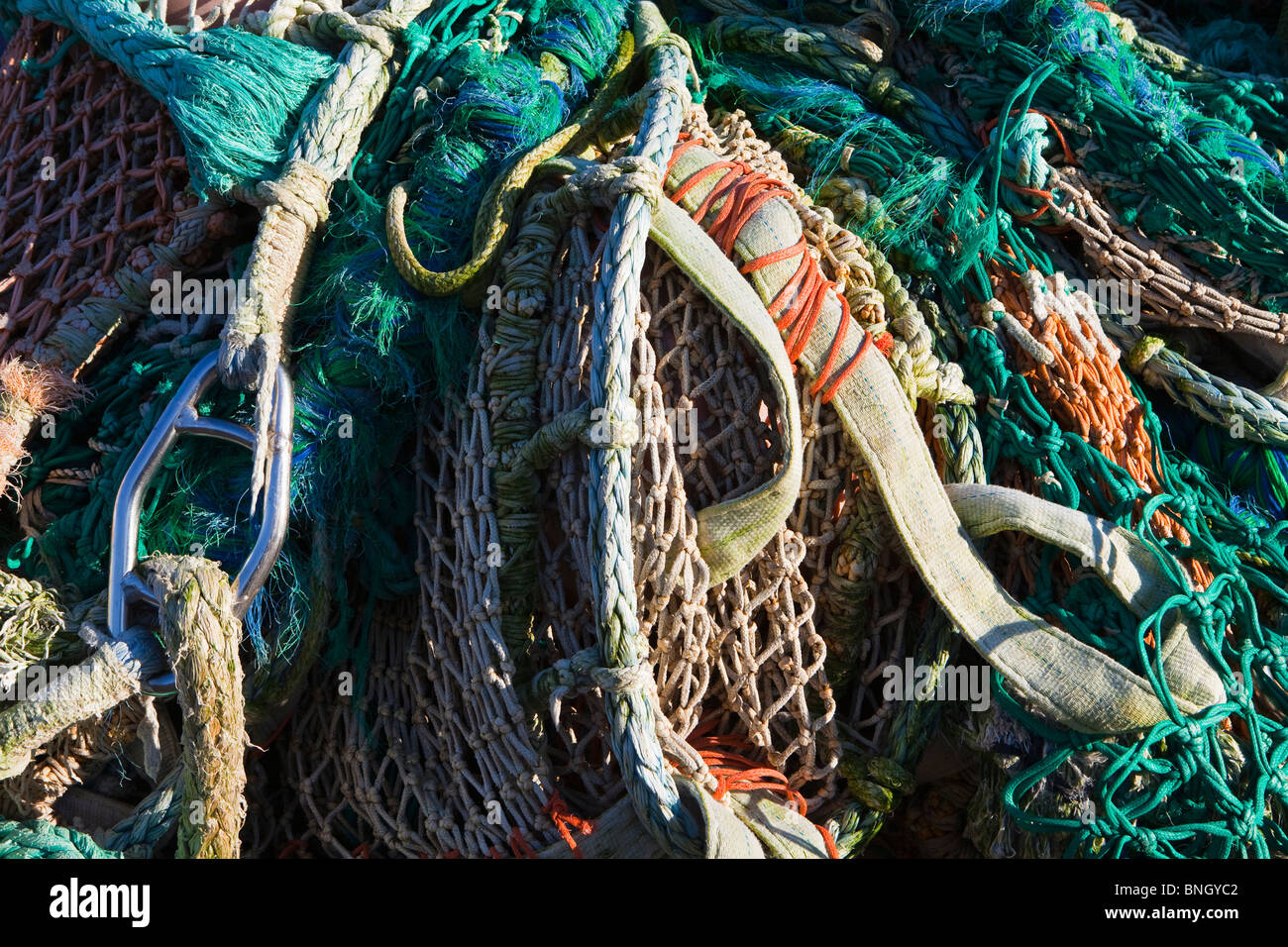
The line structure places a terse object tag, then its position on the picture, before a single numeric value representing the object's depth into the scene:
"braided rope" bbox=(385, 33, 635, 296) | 1.92
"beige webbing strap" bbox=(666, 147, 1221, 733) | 1.75
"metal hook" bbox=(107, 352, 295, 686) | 1.82
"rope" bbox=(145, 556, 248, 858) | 1.75
